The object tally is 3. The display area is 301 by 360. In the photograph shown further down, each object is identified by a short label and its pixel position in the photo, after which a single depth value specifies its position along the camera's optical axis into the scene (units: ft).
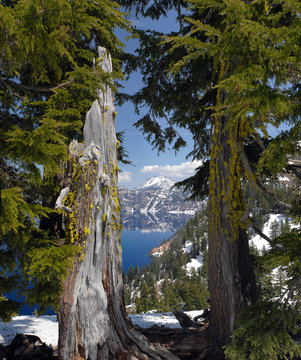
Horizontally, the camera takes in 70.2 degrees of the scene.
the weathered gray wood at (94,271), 9.98
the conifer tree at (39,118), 6.74
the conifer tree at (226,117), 6.00
